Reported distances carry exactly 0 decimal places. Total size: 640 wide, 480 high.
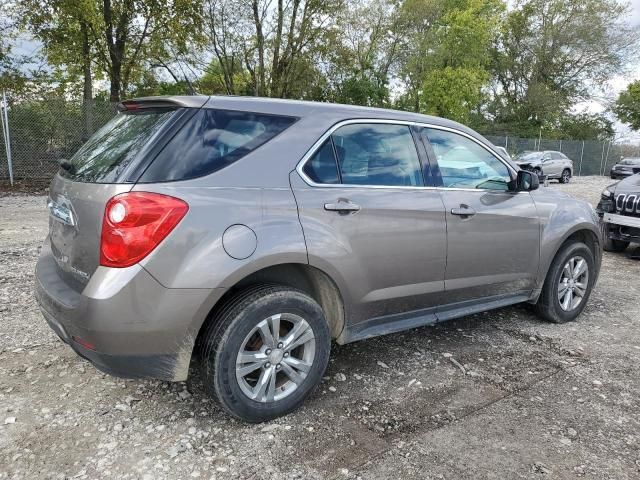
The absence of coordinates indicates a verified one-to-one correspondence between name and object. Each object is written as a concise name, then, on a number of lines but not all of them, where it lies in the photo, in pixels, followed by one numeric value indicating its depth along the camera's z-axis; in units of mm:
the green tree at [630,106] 41375
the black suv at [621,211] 7035
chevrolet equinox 2377
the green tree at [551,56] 38219
